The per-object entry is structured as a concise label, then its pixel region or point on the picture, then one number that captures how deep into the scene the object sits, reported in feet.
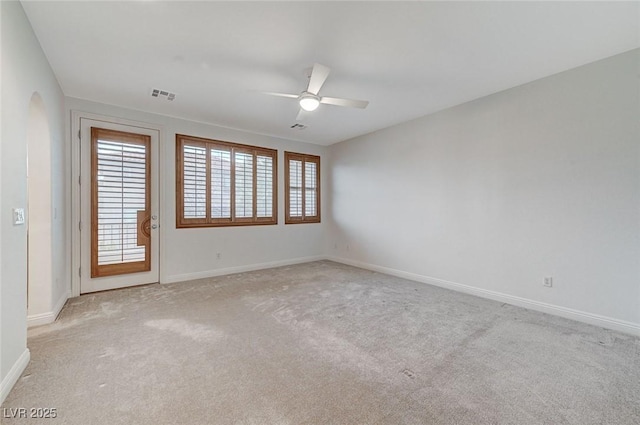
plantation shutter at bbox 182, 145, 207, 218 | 14.93
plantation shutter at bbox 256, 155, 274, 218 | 17.66
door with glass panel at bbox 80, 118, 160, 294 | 12.30
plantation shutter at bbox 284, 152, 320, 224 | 19.15
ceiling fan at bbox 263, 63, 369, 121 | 8.88
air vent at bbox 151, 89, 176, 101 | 11.39
